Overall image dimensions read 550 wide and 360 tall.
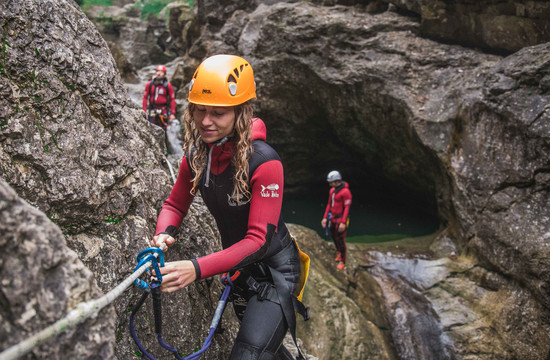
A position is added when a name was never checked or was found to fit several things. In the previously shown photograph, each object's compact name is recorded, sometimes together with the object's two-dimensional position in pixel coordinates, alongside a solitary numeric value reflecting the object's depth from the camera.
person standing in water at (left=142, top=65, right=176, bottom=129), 10.28
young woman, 2.35
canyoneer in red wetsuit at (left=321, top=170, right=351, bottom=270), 8.68
